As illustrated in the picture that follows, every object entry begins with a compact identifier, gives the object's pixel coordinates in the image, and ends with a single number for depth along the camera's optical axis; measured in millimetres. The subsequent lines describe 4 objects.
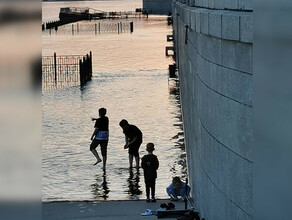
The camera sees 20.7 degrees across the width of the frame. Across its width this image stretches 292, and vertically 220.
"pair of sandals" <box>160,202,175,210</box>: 13422
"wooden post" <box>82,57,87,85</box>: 43094
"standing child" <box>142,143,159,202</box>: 14773
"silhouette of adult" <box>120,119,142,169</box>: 17875
